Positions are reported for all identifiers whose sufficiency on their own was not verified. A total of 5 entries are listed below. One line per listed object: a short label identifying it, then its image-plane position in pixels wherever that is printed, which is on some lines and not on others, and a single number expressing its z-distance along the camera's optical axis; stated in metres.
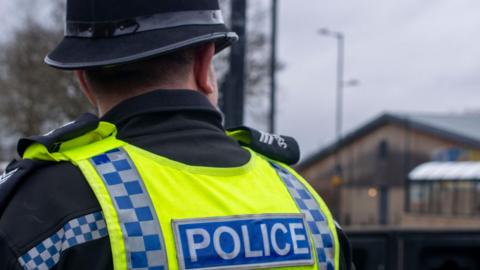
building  49.88
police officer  1.62
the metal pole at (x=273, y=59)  5.98
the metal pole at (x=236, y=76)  5.19
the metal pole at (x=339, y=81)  36.12
